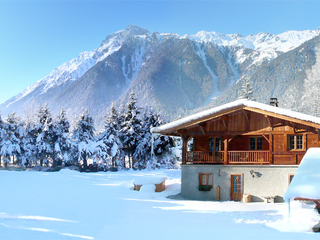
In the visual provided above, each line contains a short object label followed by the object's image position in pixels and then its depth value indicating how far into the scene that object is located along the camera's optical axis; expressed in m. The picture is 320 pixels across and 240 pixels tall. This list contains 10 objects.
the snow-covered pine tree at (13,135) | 43.06
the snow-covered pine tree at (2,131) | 42.72
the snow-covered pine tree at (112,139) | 43.66
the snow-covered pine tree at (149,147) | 43.66
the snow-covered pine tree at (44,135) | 42.59
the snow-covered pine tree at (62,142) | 42.97
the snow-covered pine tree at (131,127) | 45.12
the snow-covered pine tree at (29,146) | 44.12
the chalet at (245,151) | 21.69
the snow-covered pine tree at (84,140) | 42.81
